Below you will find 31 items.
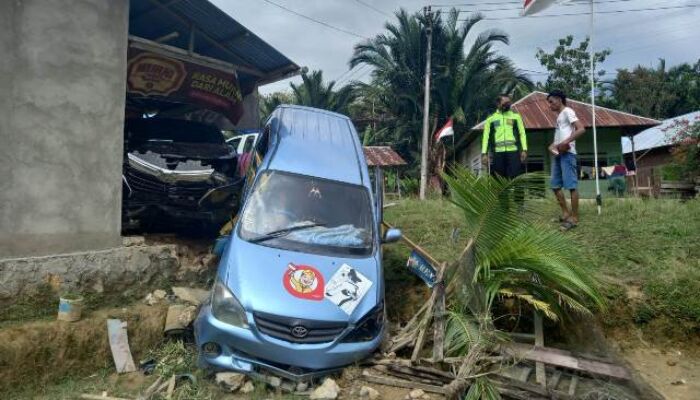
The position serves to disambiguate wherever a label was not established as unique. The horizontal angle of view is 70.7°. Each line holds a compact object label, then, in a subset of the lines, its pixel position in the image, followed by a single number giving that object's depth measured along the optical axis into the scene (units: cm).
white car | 914
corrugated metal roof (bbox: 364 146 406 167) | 2197
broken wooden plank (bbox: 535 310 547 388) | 454
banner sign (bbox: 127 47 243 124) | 814
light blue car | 421
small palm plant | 490
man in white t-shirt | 691
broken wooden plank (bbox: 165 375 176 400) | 426
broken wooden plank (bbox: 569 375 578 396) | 439
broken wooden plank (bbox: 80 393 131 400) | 431
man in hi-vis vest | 744
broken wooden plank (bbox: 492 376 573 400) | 420
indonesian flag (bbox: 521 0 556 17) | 849
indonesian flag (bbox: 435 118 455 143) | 1673
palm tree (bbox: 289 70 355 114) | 2681
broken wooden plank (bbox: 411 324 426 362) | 462
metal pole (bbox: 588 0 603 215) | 812
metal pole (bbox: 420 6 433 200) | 1952
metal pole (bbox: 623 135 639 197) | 1727
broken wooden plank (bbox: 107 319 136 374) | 514
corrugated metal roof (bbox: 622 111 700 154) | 2108
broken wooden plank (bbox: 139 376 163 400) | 428
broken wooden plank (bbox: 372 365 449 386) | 441
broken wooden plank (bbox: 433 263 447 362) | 465
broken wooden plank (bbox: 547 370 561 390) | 448
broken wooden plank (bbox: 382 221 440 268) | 529
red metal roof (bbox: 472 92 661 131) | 1705
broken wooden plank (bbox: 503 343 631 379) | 450
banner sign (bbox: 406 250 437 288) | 515
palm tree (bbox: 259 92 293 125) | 2965
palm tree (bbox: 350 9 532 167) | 2316
